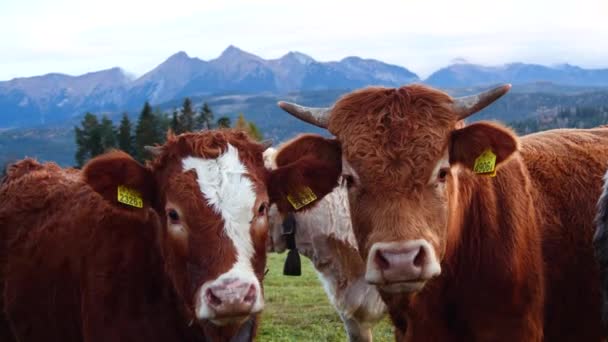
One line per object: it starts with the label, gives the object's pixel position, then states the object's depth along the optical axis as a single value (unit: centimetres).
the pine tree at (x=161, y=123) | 6419
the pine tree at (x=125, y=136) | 5772
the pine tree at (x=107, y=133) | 6200
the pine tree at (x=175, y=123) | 5754
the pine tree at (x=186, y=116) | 5712
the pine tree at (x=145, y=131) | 5706
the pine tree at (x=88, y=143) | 6078
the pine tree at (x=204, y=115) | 5347
